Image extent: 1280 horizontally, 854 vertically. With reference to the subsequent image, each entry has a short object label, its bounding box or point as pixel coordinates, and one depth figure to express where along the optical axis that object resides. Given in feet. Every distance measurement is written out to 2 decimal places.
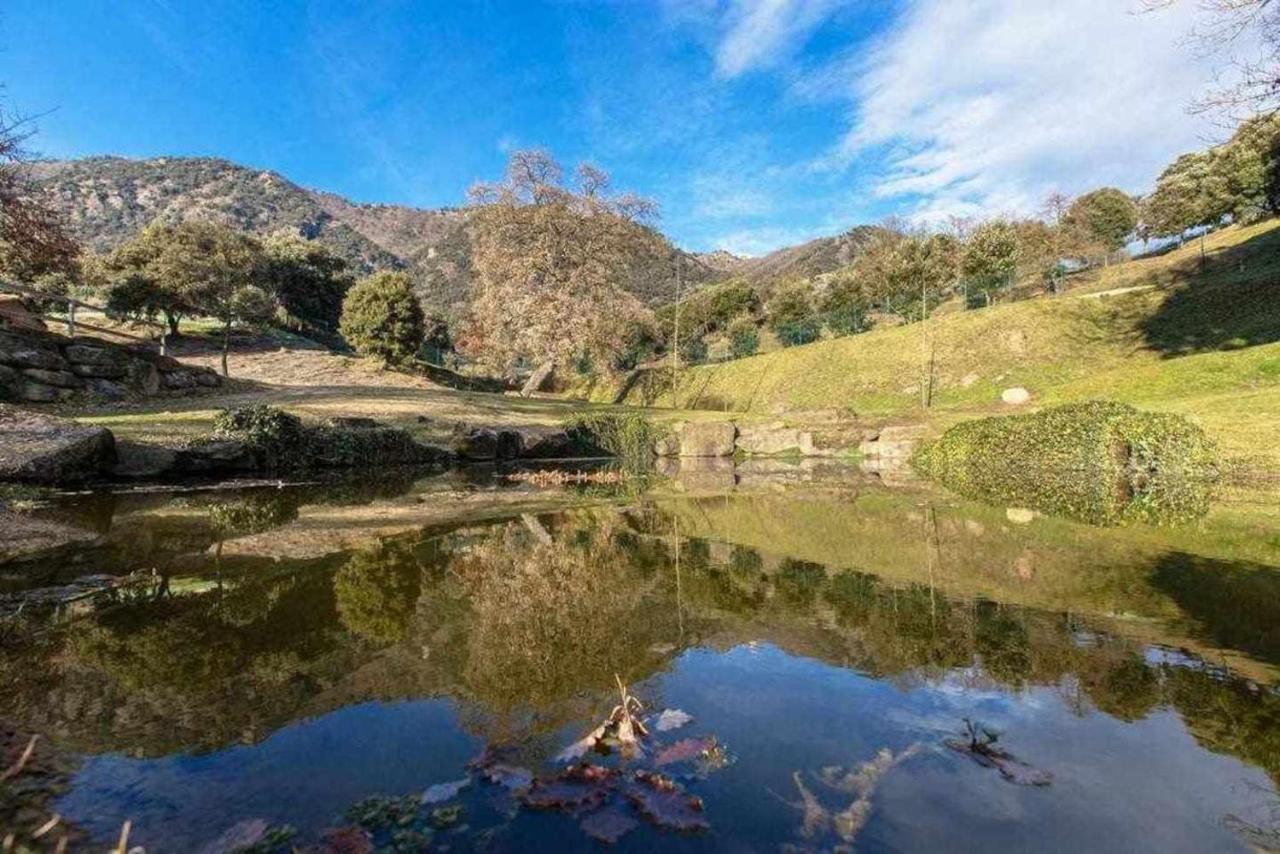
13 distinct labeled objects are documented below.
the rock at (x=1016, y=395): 117.62
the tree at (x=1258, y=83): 41.83
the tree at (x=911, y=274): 173.17
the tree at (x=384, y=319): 173.88
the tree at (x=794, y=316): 185.37
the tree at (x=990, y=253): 173.27
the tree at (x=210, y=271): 134.41
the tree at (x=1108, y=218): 238.07
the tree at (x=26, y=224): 58.29
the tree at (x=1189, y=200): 184.55
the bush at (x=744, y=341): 192.14
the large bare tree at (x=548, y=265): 131.23
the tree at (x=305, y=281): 222.89
